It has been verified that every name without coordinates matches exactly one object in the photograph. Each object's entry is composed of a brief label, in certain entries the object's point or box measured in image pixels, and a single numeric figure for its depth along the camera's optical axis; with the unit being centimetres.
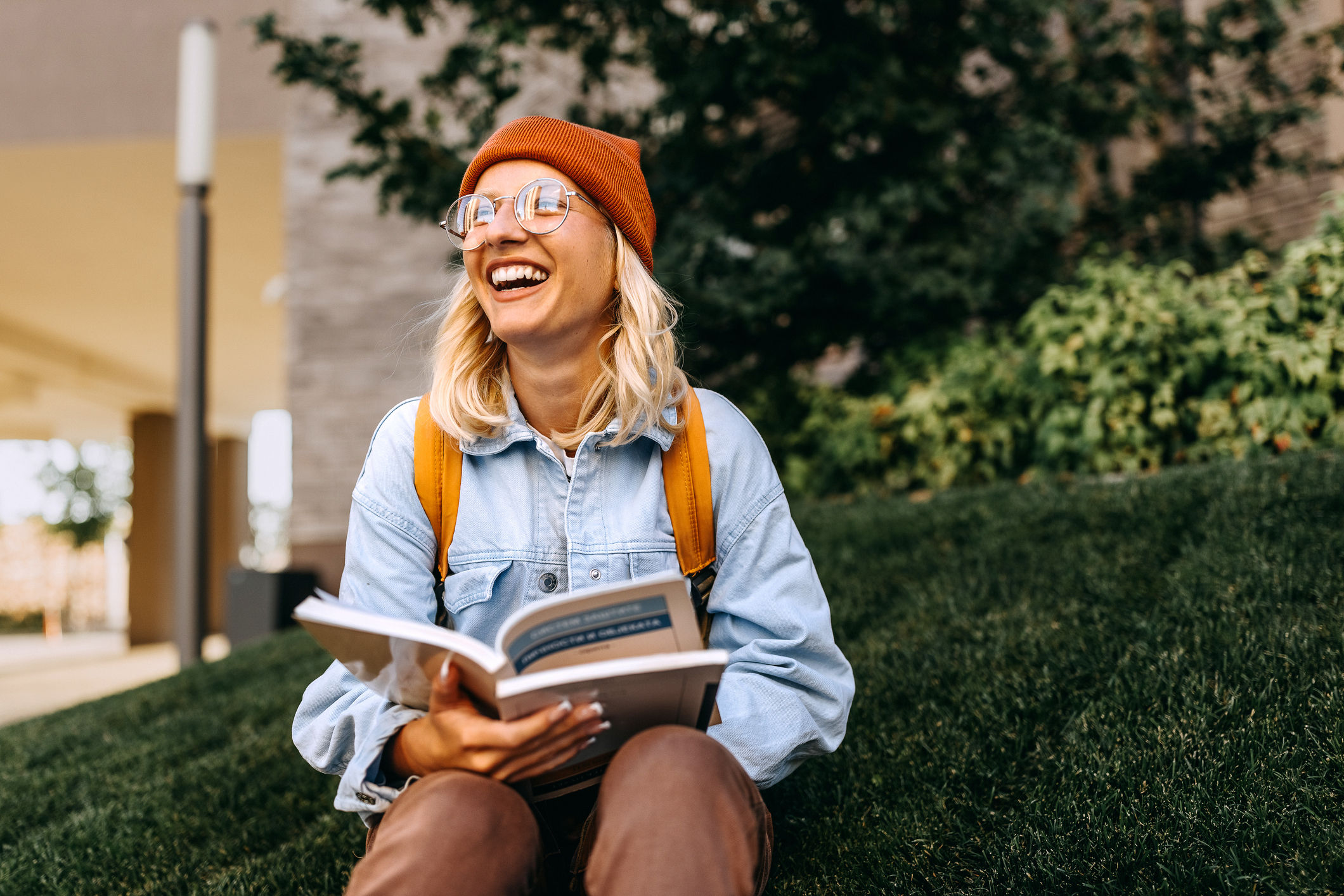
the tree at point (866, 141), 570
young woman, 167
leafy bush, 441
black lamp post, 664
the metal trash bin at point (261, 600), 817
